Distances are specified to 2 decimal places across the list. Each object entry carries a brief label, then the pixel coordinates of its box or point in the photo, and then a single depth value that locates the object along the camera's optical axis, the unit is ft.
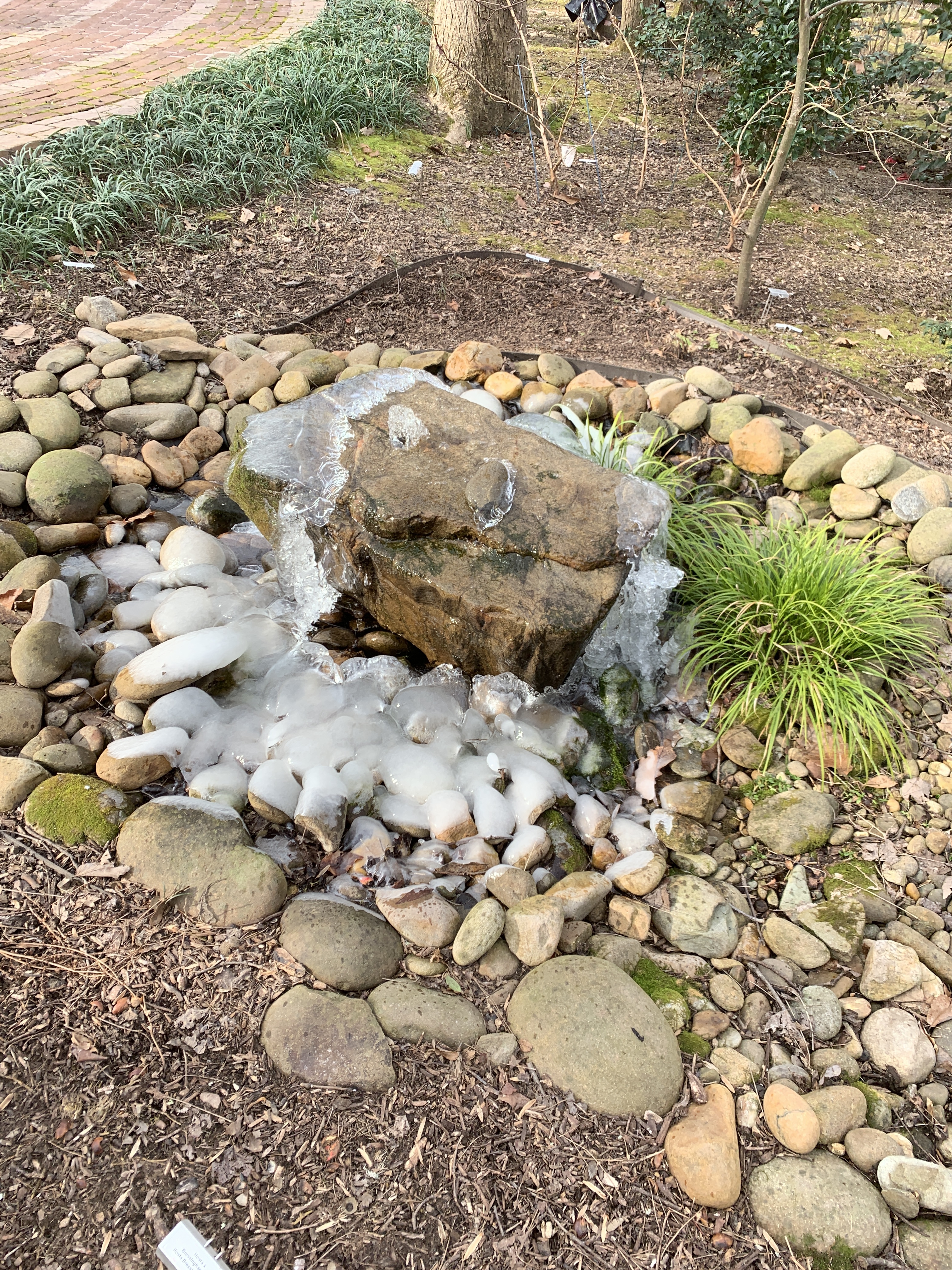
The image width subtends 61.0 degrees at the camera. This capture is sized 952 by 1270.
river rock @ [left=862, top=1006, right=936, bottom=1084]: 6.17
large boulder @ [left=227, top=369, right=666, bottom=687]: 8.00
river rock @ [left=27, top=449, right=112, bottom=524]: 9.88
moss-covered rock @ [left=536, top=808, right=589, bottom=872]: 7.63
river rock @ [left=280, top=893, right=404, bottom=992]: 6.20
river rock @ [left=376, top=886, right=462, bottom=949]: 6.63
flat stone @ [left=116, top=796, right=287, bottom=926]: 6.51
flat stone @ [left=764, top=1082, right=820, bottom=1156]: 5.57
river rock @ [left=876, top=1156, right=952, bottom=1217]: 5.35
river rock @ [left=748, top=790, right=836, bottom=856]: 7.85
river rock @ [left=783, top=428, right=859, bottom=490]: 10.79
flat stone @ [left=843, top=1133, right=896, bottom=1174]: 5.56
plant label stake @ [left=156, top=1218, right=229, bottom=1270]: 4.69
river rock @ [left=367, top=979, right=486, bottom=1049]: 5.96
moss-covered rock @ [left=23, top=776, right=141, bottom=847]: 6.92
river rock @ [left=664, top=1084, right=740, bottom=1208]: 5.30
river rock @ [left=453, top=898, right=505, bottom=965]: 6.49
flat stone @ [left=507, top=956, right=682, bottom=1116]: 5.74
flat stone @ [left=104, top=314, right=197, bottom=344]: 12.49
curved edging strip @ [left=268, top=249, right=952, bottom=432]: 12.16
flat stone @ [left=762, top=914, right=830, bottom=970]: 6.91
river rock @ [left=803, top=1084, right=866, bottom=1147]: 5.71
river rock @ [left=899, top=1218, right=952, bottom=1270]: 5.12
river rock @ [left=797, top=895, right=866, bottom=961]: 7.00
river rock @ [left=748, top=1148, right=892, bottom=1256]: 5.18
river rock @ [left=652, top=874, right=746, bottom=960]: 7.02
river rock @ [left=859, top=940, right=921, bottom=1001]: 6.66
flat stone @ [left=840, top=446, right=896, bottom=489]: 10.46
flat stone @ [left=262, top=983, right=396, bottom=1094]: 5.65
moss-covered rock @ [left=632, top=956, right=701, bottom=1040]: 6.34
